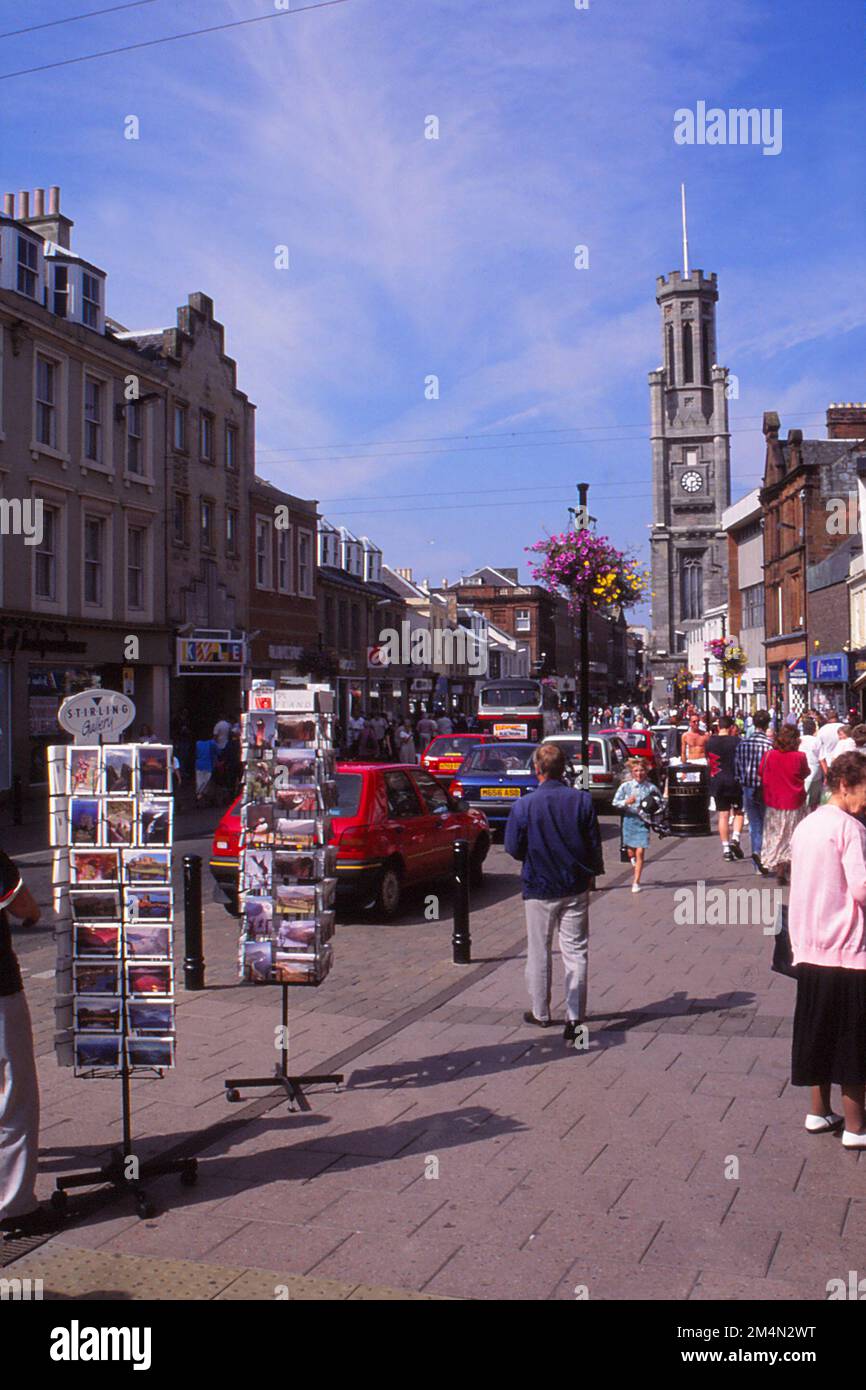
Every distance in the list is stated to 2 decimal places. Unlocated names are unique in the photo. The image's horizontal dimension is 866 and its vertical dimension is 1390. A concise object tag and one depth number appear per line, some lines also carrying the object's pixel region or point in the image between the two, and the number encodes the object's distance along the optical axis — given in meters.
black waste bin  19.59
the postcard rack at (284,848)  6.62
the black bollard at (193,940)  9.21
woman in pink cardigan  5.56
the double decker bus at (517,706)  35.72
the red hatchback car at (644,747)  25.33
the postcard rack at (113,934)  5.50
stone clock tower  100.75
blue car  18.59
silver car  22.52
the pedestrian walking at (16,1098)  4.75
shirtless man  20.88
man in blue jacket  7.83
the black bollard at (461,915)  10.02
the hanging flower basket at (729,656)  47.41
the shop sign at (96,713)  10.27
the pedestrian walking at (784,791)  12.97
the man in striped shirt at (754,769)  14.79
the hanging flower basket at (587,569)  17.55
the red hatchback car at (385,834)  11.76
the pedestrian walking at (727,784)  15.73
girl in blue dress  13.66
